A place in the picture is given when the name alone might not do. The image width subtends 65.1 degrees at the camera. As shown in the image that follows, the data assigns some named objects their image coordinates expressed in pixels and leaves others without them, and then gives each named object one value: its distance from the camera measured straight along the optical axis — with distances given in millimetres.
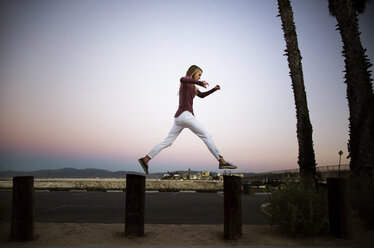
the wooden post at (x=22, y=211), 4758
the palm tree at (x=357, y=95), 8664
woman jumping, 5707
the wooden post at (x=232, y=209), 4855
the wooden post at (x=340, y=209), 4996
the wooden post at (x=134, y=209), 4949
